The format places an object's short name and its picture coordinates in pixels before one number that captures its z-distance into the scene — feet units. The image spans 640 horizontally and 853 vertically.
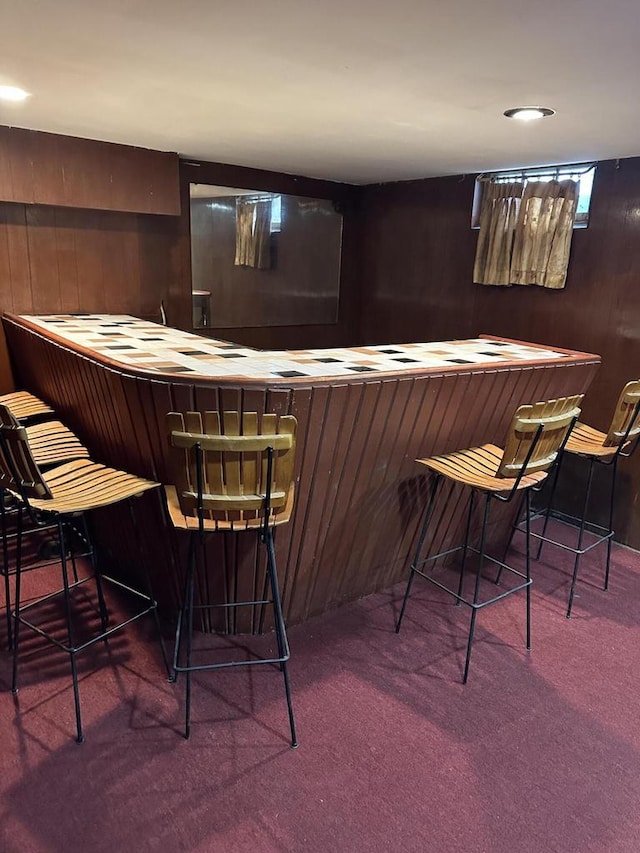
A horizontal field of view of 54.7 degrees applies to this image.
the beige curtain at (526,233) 12.21
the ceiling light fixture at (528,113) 7.83
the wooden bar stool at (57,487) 6.25
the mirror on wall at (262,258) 14.38
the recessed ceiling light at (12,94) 7.83
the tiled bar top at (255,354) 7.38
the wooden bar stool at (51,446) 8.03
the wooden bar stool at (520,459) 7.23
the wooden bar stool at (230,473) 5.88
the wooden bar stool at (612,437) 8.90
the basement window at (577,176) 11.87
